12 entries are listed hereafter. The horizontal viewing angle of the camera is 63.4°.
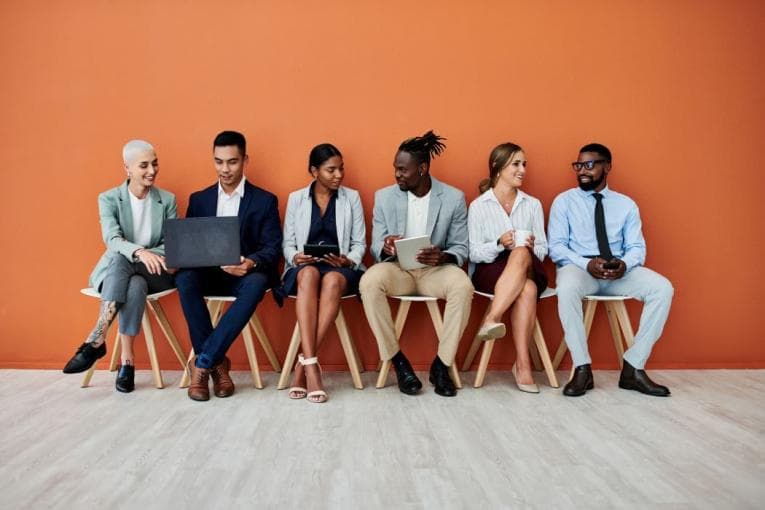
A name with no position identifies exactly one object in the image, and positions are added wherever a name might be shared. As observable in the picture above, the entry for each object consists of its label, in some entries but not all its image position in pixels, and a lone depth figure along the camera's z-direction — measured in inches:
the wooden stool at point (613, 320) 145.8
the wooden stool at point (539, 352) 144.9
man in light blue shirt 141.5
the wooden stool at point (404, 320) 143.1
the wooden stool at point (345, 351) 144.5
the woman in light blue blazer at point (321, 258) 139.9
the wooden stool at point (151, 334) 144.9
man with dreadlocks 140.8
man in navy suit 137.0
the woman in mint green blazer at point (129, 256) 138.6
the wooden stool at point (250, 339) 144.9
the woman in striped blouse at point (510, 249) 142.3
